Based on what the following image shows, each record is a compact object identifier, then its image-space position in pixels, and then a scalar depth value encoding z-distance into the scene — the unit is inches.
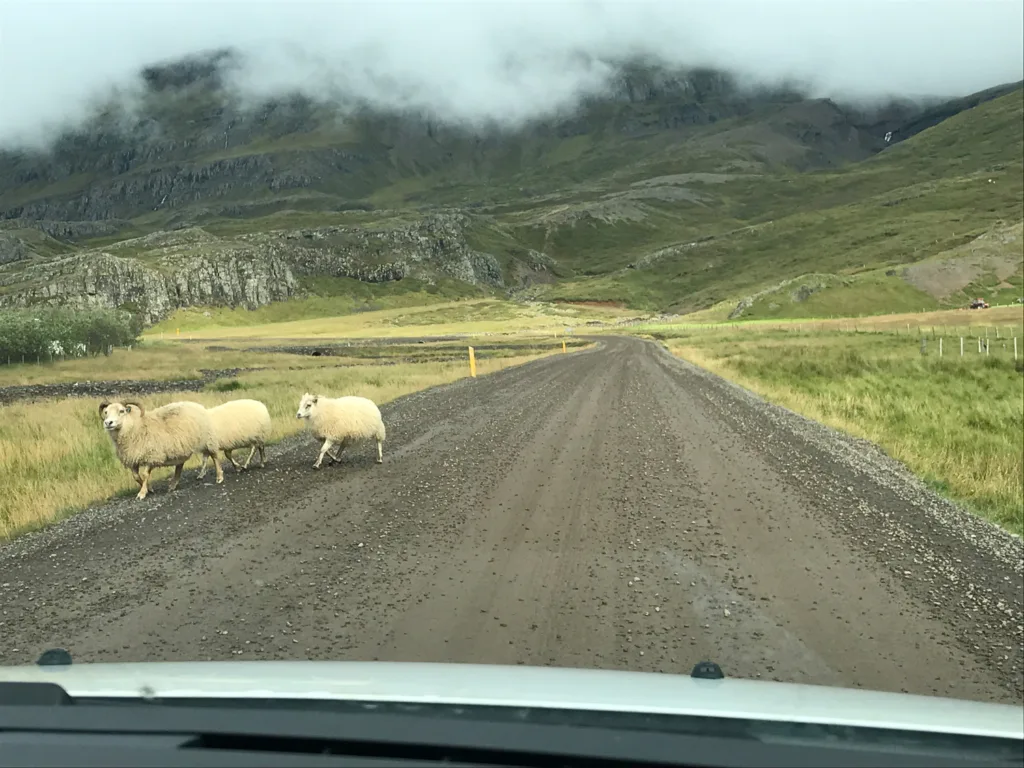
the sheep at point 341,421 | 548.7
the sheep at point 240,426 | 527.2
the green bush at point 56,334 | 2143.2
